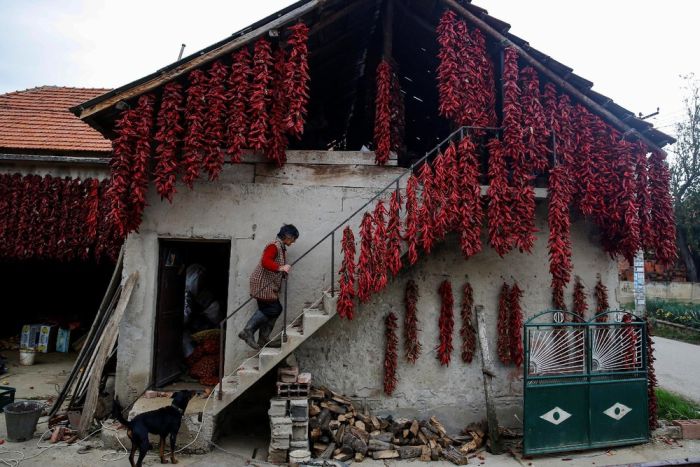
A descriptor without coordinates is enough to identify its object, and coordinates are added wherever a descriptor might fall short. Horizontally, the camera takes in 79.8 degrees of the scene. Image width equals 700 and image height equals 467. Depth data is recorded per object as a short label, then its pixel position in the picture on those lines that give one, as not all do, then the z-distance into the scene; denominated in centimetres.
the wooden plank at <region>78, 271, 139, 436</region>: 612
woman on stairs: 615
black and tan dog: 503
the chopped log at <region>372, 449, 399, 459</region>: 594
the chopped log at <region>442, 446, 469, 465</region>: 582
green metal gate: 603
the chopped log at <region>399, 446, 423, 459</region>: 599
